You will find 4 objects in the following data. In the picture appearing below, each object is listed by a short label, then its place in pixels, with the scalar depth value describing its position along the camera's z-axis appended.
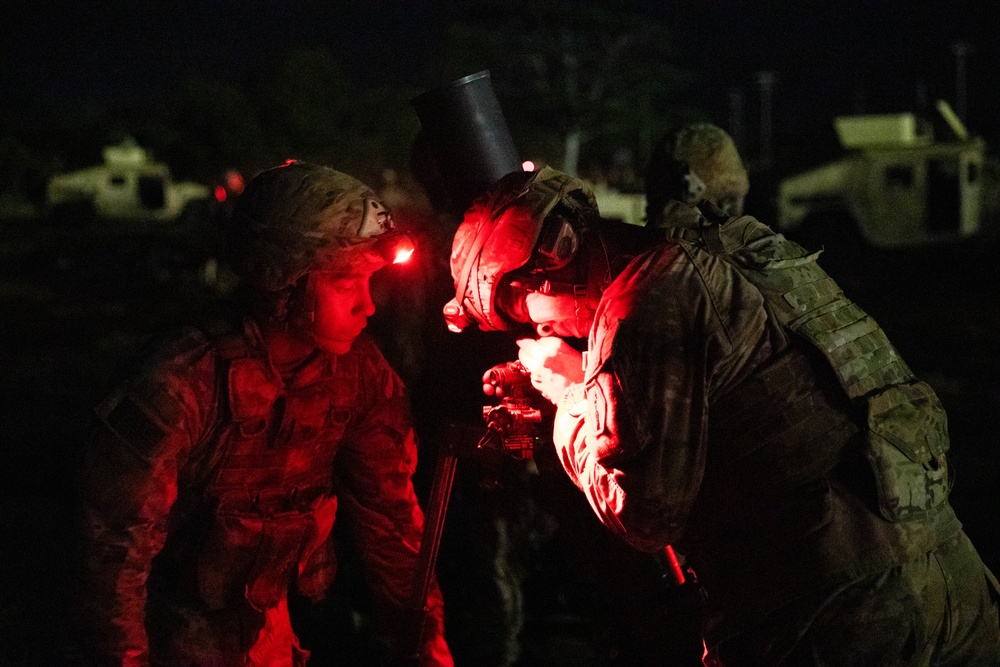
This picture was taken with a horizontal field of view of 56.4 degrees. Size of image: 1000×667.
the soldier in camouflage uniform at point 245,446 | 2.65
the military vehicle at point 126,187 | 29.42
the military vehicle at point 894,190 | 20.53
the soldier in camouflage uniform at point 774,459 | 2.22
